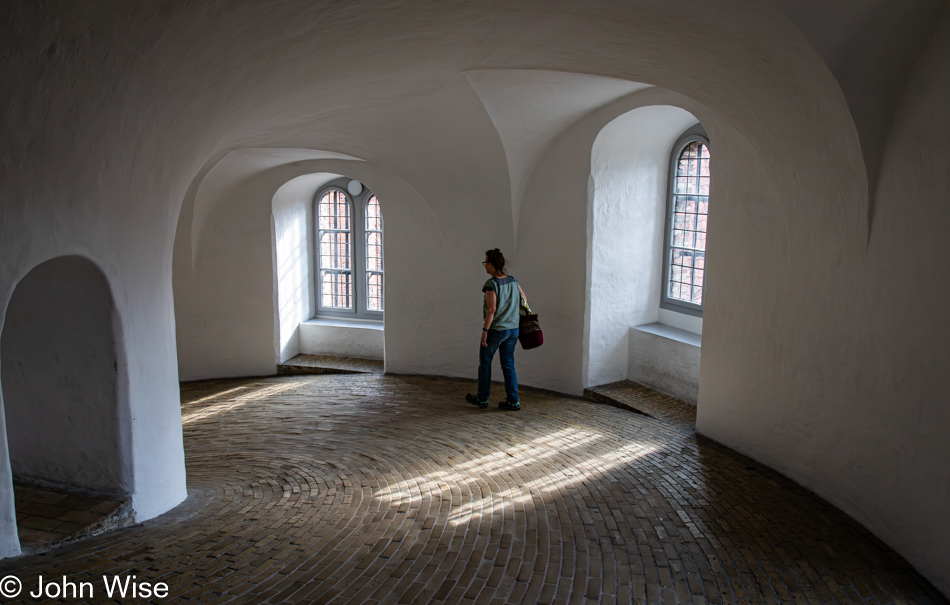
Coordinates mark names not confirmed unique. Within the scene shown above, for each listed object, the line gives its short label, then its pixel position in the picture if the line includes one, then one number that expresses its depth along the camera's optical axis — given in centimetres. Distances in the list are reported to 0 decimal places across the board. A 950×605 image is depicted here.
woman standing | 796
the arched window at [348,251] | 1189
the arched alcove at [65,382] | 458
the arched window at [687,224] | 870
